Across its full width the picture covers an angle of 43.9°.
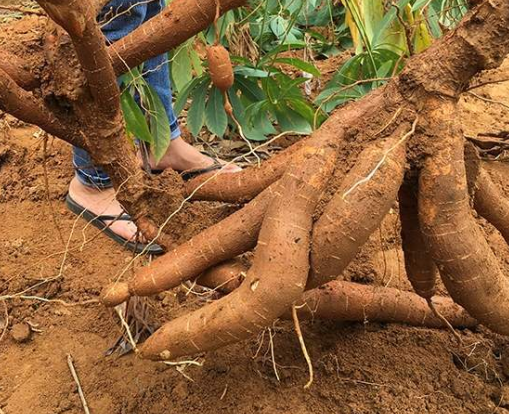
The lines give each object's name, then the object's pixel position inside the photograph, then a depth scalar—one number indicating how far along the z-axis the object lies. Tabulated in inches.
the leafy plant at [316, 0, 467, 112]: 58.2
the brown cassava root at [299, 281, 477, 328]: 51.2
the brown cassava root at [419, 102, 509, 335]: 41.9
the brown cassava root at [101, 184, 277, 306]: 45.8
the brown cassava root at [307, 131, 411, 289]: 40.8
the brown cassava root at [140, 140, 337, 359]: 40.6
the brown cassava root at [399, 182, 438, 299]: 47.1
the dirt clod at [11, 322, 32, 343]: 58.9
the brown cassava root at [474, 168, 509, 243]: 48.6
